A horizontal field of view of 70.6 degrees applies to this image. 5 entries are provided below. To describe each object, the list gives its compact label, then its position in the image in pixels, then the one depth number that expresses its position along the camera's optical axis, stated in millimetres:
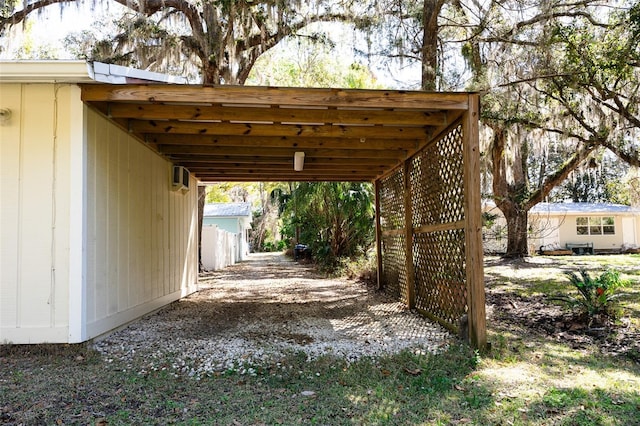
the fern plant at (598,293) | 5102
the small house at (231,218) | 22562
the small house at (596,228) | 20797
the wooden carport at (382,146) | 4336
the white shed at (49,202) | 4117
